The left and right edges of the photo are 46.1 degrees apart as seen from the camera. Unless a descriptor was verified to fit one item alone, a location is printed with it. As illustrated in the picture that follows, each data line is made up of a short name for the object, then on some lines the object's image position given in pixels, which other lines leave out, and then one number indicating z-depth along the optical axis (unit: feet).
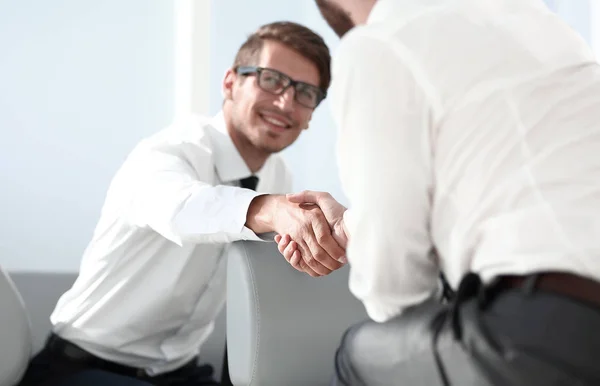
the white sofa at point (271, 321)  5.58
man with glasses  5.57
